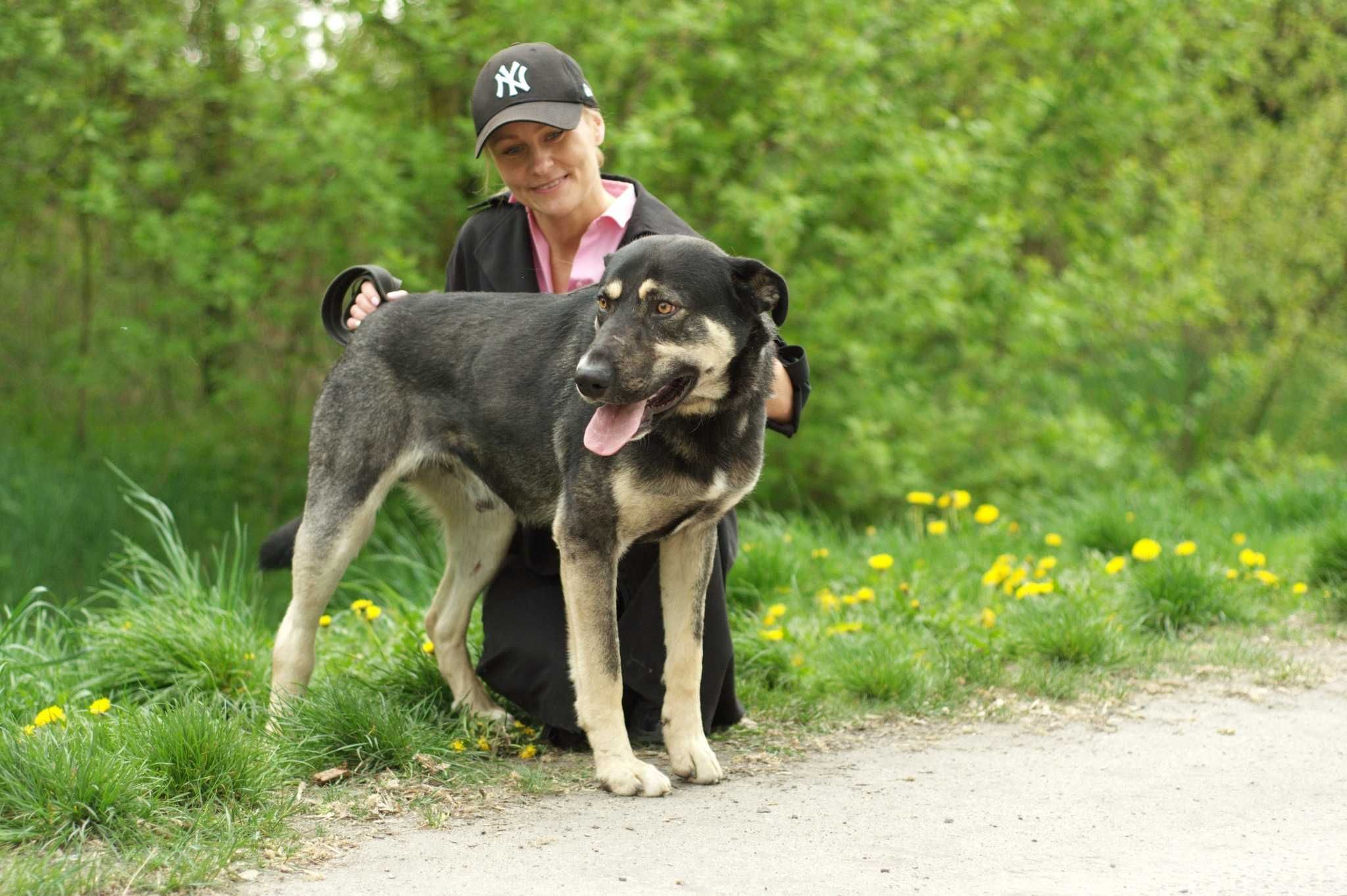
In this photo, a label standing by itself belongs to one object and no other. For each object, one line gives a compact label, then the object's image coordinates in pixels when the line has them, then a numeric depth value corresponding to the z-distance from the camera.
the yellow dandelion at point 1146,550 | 5.70
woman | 4.52
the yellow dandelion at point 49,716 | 3.95
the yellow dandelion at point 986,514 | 6.37
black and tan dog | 3.77
